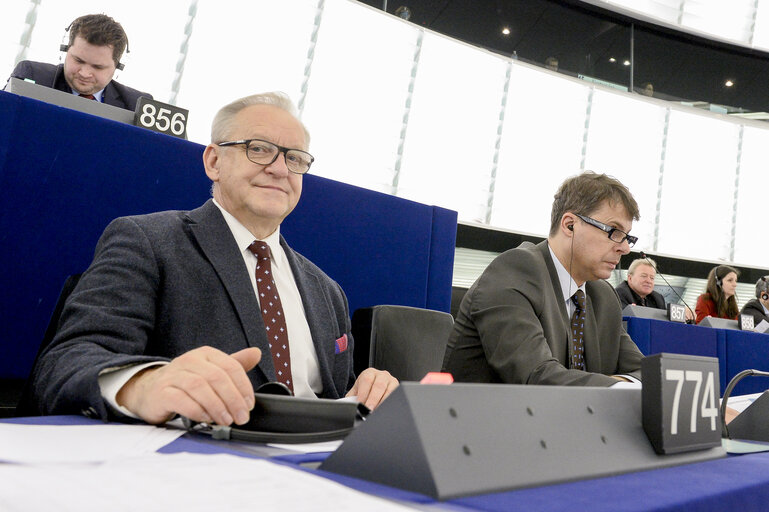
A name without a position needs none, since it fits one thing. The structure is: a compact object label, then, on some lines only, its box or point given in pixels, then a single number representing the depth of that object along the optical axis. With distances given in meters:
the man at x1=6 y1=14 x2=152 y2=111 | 2.90
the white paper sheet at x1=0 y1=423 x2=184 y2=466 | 0.50
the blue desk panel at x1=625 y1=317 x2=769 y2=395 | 4.46
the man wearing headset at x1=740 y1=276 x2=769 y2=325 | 5.91
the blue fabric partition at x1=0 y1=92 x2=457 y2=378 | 1.48
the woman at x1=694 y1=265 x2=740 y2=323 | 6.45
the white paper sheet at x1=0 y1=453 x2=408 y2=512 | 0.36
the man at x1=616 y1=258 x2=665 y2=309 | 5.80
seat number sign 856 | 1.94
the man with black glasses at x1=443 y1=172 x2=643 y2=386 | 1.72
